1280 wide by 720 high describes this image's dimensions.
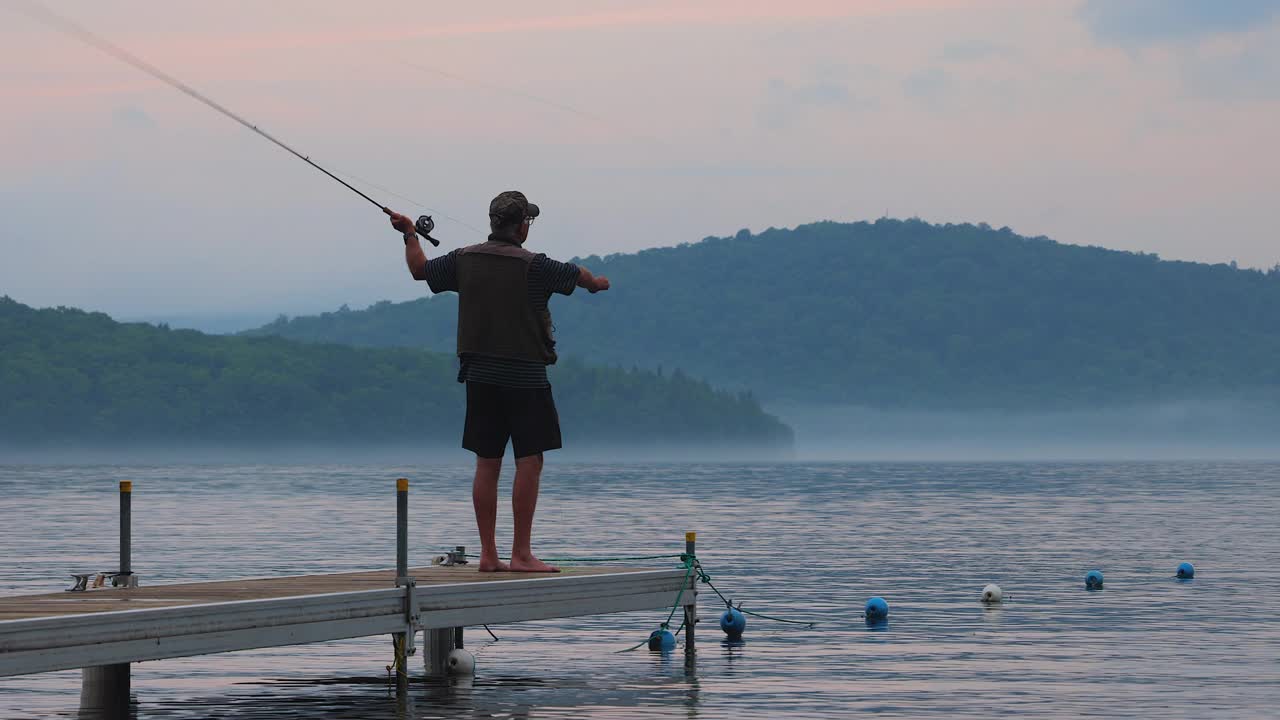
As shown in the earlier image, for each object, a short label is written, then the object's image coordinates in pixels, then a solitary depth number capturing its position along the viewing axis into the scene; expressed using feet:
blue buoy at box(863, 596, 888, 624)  76.38
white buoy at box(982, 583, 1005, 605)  86.28
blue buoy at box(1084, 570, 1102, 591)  98.32
